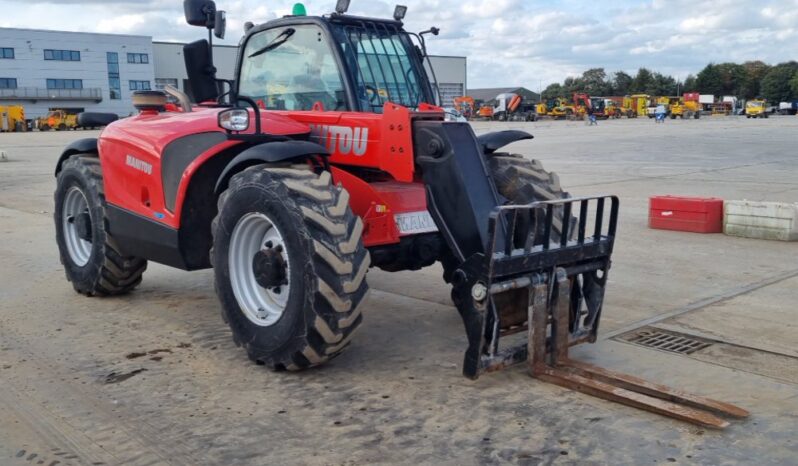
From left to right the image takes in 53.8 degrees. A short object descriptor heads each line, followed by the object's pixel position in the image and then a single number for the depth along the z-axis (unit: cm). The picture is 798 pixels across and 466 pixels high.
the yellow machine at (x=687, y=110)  7519
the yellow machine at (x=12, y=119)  6331
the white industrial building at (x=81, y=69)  7938
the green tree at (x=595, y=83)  11962
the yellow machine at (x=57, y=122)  6569
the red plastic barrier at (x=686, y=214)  995
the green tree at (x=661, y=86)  11619
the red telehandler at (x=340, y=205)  460
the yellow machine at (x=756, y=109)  7319
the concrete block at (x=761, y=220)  934
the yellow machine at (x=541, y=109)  7550
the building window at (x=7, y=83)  7881
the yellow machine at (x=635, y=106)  8419
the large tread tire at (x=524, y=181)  559
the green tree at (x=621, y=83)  11938
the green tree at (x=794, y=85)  10262
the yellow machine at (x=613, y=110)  7974
